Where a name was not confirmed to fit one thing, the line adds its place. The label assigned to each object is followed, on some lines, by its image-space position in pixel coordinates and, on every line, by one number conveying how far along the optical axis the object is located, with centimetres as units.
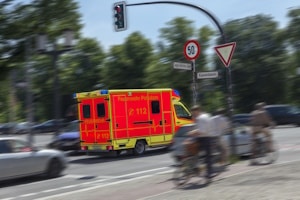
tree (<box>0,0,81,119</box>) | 2661
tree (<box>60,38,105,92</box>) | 5538
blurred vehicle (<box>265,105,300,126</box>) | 3578
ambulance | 1831
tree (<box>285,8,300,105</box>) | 5153
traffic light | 1714
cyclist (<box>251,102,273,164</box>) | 1365
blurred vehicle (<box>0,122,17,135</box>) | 5022
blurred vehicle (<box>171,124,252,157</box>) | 1391
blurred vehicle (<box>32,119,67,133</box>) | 4933
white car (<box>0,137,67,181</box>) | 1299
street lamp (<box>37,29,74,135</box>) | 1715
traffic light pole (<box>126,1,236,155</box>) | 1404
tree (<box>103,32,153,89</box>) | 5112
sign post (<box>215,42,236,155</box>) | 1334
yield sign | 1330
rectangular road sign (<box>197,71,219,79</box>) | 1346
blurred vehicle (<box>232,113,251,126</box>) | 3613
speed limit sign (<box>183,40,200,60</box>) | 1337
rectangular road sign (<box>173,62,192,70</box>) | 1319
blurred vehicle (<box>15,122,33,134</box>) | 5084
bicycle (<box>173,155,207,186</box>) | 1061
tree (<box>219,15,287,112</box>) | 5194
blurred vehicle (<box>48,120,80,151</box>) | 2131
